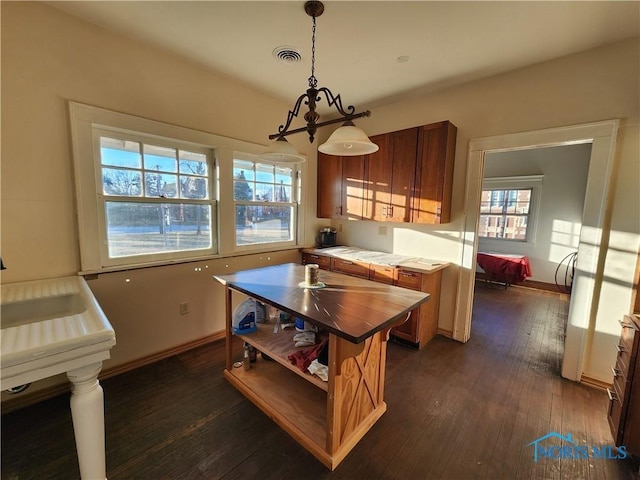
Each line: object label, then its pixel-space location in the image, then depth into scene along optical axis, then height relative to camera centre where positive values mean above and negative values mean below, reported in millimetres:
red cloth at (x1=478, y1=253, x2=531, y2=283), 4797 -923
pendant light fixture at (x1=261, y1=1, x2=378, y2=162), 1569 +445
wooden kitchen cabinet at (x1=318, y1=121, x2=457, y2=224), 2781 +396
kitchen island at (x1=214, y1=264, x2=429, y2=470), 1466 -978
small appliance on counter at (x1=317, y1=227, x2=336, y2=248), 3939 -391
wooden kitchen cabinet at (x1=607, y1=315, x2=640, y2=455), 1509 -1010
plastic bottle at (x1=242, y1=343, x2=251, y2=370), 2264 -1267
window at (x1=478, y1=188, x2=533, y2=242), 5437 +49
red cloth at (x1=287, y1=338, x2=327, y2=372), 1690 -941
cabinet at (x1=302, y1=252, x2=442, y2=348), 2748 -755
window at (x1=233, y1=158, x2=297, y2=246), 3068 +85
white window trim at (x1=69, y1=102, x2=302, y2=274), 1997 +358
